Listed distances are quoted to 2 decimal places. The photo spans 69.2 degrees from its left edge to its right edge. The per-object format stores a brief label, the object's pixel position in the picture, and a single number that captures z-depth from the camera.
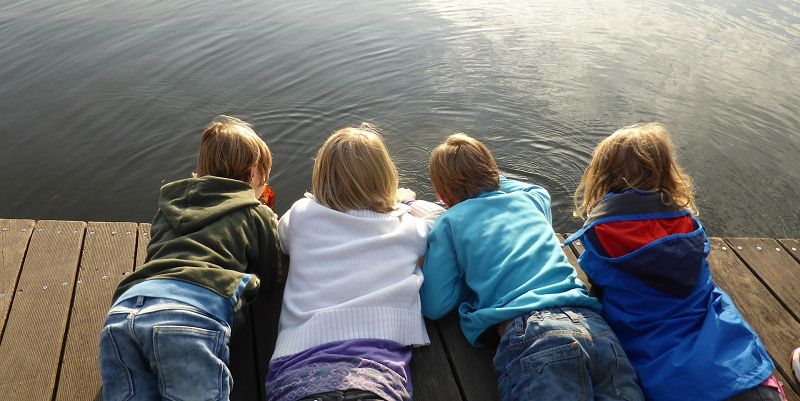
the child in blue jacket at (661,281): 2.21
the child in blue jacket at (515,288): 2.23
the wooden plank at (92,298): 2.52
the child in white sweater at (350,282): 2.24
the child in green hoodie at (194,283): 2.10
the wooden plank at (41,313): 2.52
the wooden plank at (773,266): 3.14
